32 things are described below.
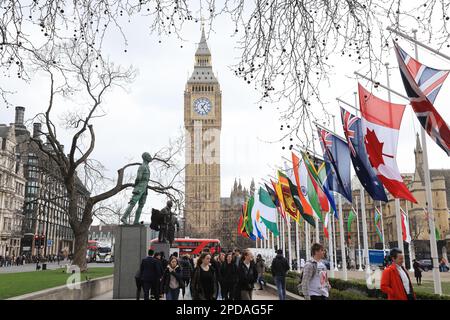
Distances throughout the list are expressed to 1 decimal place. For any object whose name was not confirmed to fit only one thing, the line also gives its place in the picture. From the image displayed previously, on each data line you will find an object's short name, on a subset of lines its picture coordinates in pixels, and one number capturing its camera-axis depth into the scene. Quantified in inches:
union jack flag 414.3
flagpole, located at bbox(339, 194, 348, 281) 987.0
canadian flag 543.2
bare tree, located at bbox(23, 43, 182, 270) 1052.5
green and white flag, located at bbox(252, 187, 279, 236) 1291.8
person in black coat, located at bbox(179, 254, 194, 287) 674.0
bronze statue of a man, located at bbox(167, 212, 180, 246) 892.6
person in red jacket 289.1
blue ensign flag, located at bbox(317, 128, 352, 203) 684.7
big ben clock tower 4869.6
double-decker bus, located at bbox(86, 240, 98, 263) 3213.6
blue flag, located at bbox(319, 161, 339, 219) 807.7
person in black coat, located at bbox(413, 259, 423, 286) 1050.8
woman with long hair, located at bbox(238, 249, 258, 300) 467.2
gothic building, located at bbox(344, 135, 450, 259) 2773.1
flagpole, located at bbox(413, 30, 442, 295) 569.9
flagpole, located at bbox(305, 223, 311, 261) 1310.5
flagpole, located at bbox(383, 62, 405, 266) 722.8
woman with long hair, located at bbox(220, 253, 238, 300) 472.1
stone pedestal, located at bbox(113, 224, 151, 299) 687.7
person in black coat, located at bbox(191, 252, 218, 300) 414.0
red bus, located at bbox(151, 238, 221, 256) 1979.7
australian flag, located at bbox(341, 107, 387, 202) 581.6
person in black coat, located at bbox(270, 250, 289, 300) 611.5
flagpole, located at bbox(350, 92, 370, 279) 946.2
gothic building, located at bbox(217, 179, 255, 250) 3656.5
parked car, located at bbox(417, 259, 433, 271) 1969.7
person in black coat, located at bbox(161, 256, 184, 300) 478.9
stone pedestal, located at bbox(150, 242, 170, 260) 822.5
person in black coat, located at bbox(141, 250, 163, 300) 487.5
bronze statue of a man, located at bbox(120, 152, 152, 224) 739.4
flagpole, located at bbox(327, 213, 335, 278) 1060.5
